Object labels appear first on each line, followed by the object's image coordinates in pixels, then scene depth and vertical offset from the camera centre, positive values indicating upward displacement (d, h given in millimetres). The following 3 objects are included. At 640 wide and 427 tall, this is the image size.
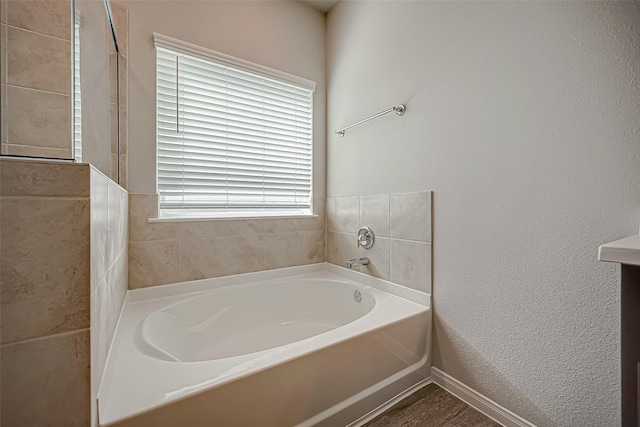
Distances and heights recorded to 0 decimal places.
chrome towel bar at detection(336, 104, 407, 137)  1660 +628
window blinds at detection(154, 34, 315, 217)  1762 +536
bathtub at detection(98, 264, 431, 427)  869 -632
